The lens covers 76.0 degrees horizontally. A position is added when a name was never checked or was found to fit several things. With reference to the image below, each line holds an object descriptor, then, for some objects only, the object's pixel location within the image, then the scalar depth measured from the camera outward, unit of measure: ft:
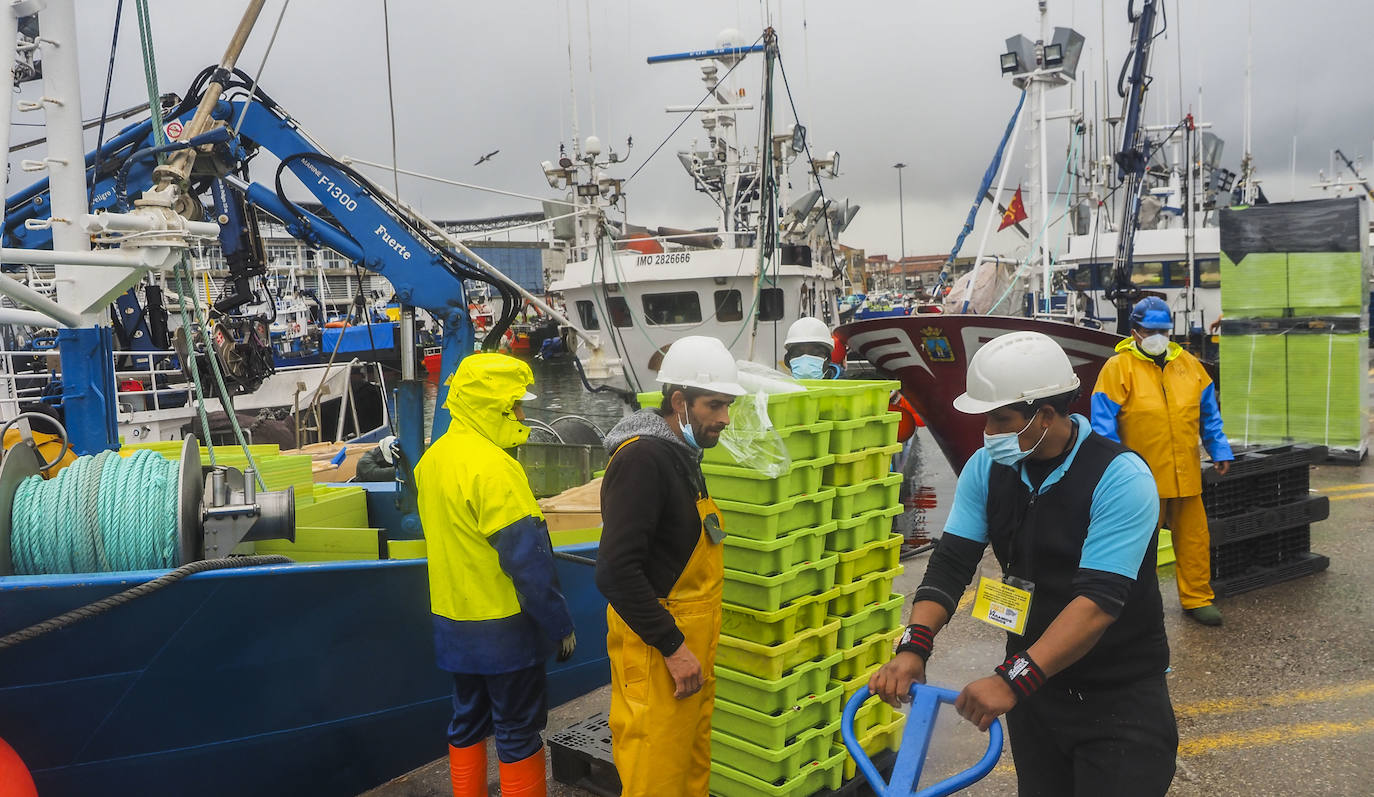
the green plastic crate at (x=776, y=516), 10.18
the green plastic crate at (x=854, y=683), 11.50
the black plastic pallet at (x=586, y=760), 11.98
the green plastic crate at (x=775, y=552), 10.21
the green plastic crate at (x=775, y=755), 10.47
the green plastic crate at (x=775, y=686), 10.37
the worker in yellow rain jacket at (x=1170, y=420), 15.61
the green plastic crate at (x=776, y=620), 10.36
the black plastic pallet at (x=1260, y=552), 17.74
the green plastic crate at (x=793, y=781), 10.54
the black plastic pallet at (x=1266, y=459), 17.17
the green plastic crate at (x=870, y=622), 11.46
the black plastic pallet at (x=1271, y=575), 17.61
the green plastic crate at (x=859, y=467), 11.28
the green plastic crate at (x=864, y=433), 11.12
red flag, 48.39
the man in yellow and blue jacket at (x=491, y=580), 10.23
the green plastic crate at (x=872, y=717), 11.59
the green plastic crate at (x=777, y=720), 10.37
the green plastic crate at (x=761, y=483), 10.24
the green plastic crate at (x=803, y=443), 10.49
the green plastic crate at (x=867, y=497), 11.30
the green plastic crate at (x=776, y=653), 10.29
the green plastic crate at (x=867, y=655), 11.53
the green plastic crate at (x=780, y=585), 10.20
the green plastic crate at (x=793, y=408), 10.26
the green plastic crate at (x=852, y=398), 11.03
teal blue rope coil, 11.19
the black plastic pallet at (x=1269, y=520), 17.34
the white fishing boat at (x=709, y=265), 52.08
